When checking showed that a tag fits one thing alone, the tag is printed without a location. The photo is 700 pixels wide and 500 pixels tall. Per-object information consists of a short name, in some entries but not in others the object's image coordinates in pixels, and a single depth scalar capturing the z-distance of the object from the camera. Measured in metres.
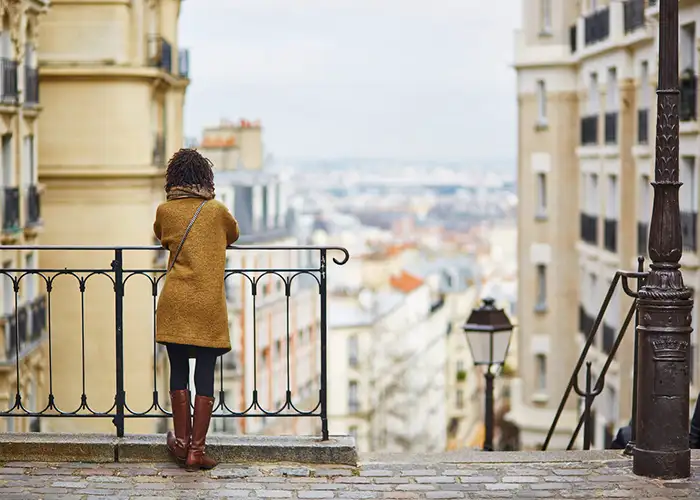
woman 9.39
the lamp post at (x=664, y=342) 9.38
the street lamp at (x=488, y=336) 14.89
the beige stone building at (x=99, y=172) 35.75
